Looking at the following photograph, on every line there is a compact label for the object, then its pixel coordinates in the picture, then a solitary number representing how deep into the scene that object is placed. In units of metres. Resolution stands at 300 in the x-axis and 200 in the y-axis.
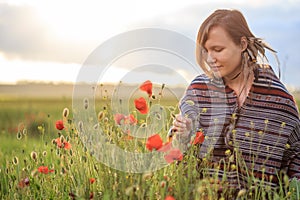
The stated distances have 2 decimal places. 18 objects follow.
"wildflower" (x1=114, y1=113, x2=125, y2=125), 2.62
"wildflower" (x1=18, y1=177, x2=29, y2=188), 2.95
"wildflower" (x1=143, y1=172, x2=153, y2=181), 2.21
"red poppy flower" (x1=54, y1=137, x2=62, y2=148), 2.98
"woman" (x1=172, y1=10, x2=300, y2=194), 3.22
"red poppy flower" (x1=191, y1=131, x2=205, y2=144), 2.81
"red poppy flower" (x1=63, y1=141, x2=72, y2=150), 3.00
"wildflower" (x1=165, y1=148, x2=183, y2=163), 2.46
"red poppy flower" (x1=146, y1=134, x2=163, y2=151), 2.30
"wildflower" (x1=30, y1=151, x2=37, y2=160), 3.15
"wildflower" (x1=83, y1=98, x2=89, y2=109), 2.69
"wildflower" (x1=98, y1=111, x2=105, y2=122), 2.71
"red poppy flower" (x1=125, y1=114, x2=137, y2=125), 2.62
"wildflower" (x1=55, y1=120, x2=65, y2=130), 2.95
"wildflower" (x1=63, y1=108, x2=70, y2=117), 2.86
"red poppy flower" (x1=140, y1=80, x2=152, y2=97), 2.64
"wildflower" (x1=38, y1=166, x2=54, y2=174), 2.94
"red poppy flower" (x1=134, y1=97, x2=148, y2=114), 2.59
